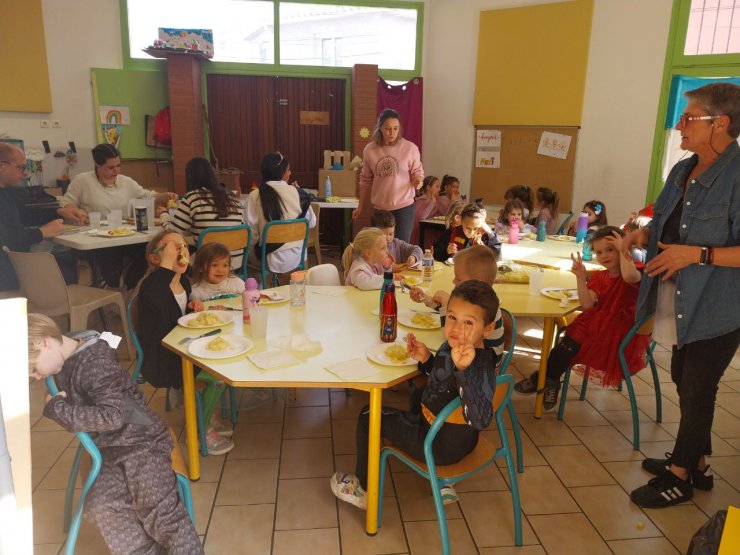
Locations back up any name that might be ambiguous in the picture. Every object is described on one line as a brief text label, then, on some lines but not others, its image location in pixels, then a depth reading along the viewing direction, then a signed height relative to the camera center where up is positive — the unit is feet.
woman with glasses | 6.89 -1.40
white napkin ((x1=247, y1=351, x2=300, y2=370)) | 6.78 -2.59
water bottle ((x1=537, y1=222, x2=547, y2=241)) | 15.42 -2.11
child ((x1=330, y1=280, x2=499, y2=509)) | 6.09 -2.56
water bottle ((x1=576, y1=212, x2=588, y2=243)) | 15.75 -1.98
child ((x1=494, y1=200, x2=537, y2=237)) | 16.15 -1.89
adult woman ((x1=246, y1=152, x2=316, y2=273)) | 14.20 -1.48
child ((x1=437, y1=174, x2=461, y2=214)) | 20.40 -1.55
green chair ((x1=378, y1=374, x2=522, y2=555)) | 6.29 -3.72
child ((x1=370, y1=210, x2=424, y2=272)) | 12.63 -2.16
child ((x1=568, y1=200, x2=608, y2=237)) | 17.28 -1.75
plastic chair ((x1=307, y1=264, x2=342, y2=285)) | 11.05 -2.47
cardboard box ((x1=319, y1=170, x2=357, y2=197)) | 22.95 -1.27
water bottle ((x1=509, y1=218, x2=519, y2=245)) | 15.11 -2.12
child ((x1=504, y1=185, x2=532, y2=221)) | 18.02 -1.31
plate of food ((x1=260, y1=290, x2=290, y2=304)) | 9.31 -2.50
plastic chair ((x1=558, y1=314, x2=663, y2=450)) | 9.00 -3.99
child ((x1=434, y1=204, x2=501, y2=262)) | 12.88 -1.95
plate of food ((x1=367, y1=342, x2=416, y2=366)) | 6.96 -2.57
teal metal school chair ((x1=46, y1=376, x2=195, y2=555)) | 5.52 -3.66
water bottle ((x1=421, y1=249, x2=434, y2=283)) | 10.88 -2.26
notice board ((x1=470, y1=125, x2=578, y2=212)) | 21.80 -0.33
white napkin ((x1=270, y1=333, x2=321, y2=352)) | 7.34 -2.56
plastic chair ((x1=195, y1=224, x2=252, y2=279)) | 12.09 -1.96
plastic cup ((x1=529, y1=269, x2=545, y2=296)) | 10.29 -2.31
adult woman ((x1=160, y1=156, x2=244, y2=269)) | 12.86 -1.32
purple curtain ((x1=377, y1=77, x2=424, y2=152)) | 24.30 +2.25
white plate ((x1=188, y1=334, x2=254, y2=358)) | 7.03 -2.56
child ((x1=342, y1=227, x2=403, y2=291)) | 10.40 -2.01
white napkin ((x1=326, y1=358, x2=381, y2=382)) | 6.59 -2.62
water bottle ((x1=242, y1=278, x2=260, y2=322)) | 8.20 -2.16
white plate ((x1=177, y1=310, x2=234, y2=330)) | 7.97 -2.49
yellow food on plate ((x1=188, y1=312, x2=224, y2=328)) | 7.98 -2.49
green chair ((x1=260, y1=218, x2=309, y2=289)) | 13.74 -2.12
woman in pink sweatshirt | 15.46 -0.56
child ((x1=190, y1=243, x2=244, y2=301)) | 9.70 -2.17
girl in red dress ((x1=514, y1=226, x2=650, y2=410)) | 9.45 -2.75
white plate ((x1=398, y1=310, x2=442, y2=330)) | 8.18 -2.51
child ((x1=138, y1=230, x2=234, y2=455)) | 8.17 -2.44
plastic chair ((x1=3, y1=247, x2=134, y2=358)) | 10.77 -2.95
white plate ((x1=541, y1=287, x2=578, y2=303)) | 10.00 -2.49
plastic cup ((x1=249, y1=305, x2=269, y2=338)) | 7.69 -2.36
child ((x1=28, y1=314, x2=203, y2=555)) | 5.66 -3.30
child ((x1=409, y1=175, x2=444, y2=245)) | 19.84 -1.72
